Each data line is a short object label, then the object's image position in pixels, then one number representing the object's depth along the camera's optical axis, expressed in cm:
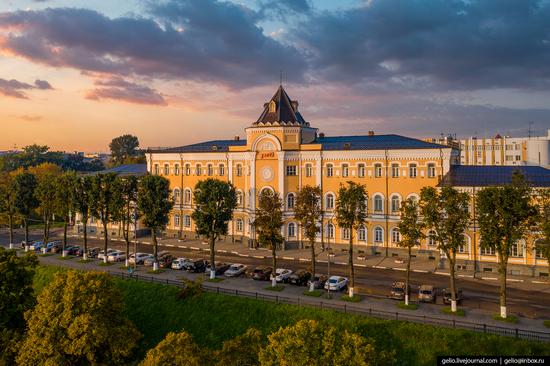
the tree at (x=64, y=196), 6644
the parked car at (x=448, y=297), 4275
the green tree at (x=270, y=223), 5000
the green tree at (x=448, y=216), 4156
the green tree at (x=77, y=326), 3103
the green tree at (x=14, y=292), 3688
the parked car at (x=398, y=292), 4412
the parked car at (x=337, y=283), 4803
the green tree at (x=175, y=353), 2339
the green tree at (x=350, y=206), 4794
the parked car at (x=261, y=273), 5253
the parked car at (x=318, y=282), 4839
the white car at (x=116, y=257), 6302
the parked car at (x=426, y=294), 4349
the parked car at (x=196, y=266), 5666
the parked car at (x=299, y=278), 5044
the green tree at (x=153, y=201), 5841
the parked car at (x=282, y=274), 5141
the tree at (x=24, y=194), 7294
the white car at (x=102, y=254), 6456
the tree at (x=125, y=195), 6025
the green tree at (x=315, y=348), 2077
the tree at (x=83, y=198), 6359
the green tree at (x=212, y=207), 5525
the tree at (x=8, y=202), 7344
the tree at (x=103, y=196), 6156
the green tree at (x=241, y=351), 2497
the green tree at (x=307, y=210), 4956
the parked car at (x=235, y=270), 5444
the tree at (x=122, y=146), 19400
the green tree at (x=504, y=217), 3944
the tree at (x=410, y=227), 4297
